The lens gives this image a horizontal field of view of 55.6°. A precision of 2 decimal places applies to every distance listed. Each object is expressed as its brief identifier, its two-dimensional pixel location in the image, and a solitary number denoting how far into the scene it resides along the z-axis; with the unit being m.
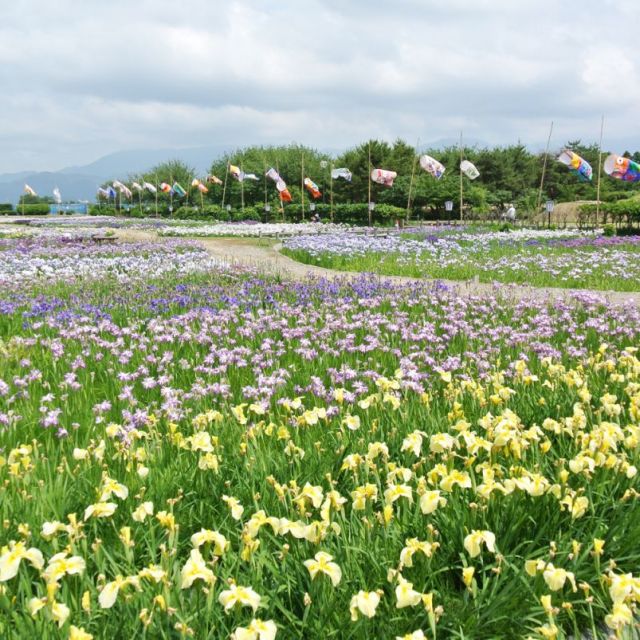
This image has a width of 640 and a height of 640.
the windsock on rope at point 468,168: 32.97
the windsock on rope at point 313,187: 40.95
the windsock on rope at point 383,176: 35.72
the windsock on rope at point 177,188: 54.00
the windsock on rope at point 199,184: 51.06
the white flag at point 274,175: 40.66
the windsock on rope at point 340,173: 39.47
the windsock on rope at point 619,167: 28.28
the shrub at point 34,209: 68.30
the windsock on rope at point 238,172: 45.53
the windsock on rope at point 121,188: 64.94
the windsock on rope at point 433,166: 32.59
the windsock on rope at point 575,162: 30.59
